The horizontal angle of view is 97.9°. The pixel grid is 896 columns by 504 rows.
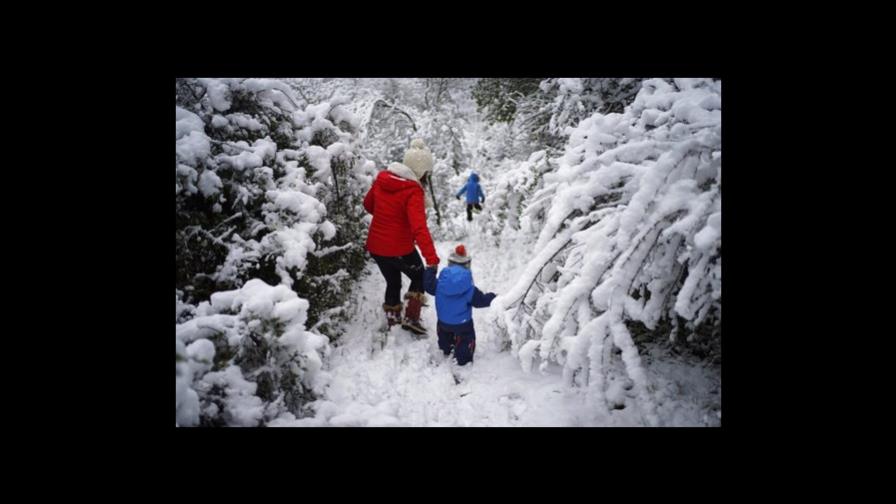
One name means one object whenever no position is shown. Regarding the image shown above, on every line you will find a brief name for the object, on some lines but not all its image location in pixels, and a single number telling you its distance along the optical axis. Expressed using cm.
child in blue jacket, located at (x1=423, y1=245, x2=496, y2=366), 338
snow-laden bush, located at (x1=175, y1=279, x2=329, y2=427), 217
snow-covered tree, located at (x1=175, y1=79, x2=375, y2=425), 260
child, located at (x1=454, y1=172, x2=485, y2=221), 807
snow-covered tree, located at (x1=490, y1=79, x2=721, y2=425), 204
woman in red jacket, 354
